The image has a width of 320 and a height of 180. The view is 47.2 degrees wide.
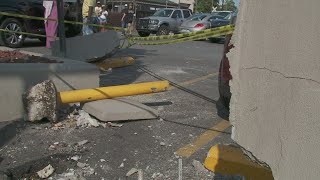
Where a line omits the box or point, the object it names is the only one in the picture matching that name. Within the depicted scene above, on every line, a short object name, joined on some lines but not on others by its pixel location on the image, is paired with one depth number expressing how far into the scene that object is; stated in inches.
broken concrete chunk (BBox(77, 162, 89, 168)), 133.3
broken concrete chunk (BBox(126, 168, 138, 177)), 128.6
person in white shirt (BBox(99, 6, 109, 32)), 618.0
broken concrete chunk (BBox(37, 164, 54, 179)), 125.8
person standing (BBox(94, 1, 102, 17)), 565.1
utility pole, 260.7
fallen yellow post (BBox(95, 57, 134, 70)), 303.4
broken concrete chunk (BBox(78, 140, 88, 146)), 151.5
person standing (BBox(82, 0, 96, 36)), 380.3
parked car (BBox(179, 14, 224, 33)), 714.9
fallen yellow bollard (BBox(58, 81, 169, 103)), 174.2
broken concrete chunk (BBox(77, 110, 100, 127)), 170.7
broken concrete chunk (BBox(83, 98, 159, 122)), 169.5
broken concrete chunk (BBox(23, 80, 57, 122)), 164.9
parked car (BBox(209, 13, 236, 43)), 738.0
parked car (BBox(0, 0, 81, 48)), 396.3
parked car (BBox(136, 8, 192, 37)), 802.9
